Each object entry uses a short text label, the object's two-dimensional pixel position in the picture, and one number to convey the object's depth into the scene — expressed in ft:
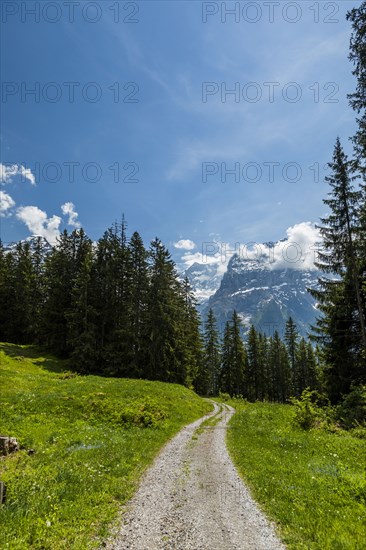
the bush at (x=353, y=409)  71.36
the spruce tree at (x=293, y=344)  270.87
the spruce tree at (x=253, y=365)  274.16
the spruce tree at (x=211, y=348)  267.18
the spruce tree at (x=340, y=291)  83.87
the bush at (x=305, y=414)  69.10
